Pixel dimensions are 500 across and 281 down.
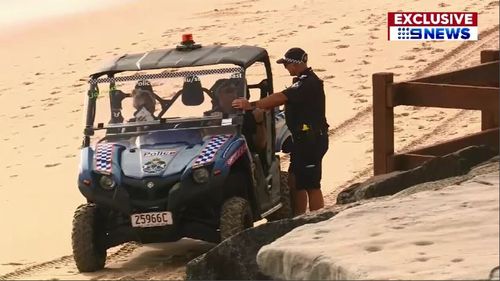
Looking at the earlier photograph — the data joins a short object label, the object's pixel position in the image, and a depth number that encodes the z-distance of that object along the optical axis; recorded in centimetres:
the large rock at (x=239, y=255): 1459
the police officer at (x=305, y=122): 1945
